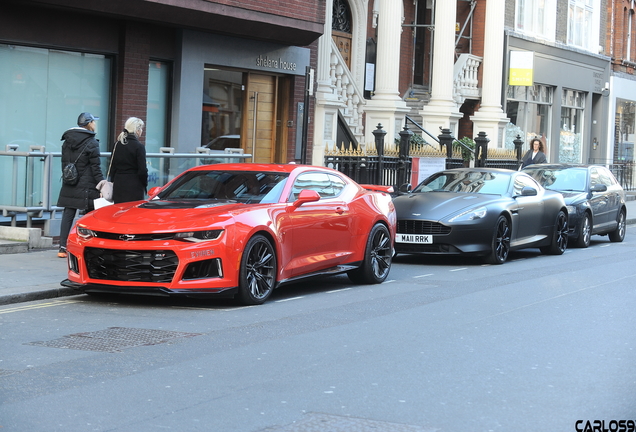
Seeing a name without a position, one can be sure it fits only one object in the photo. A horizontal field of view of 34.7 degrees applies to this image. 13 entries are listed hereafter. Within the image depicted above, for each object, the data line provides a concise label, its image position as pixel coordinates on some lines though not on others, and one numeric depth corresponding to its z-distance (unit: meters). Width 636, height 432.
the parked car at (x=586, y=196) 18.38
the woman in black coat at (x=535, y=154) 22.20
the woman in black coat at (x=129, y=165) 12.52
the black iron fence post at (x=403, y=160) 22.67
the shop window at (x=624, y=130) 44.78
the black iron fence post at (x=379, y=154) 22.05
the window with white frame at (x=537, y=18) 34.22
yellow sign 32.44
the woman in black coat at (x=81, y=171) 13.16
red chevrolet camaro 9.68
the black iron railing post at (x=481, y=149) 26.83
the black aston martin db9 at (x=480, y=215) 14.49
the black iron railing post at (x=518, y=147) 29.48
